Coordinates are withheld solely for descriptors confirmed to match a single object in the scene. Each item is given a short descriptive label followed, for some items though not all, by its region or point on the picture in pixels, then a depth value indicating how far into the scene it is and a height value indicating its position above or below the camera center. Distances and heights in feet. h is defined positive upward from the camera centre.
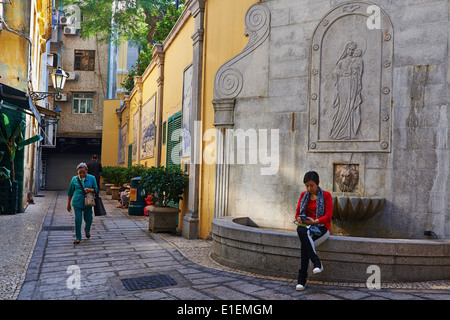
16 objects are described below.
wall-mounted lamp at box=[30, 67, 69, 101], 46.55 +9.20
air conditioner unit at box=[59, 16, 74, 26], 98.54 +32.96
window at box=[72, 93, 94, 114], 102.37 +14.92
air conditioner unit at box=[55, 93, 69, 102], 98.91 +15.61
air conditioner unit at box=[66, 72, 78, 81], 100.58 +20.74
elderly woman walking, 27.12 -1.85
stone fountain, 19.02 +2.00
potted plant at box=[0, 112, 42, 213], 40.98 +0.66
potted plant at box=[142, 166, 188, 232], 31.81 -1.92
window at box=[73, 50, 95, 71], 102.68 +24.77
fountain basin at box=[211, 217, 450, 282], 17.75 -3.66
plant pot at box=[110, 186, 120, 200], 63.25 -4.14
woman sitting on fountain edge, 17.03 -2.06
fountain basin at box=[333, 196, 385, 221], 21.81 -1.83
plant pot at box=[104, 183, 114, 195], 74.54 -4.05
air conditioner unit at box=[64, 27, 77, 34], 100.53 +31.45
